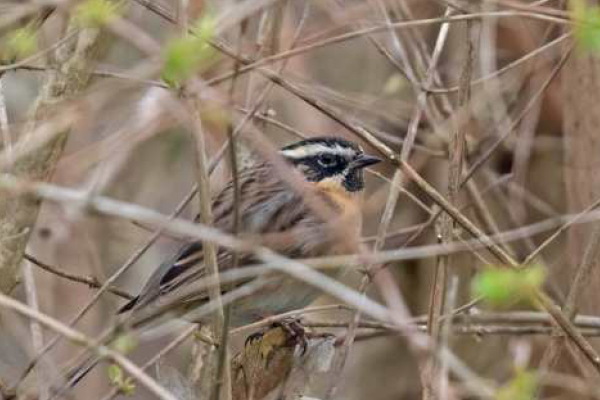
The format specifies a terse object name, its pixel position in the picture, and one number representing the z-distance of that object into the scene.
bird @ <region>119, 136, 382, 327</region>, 9.83
